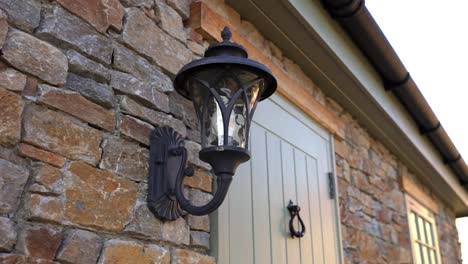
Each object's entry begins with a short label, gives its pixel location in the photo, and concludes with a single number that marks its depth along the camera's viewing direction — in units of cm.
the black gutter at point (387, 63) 288
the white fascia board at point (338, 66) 260
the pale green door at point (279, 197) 216
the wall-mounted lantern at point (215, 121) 164
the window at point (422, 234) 464
